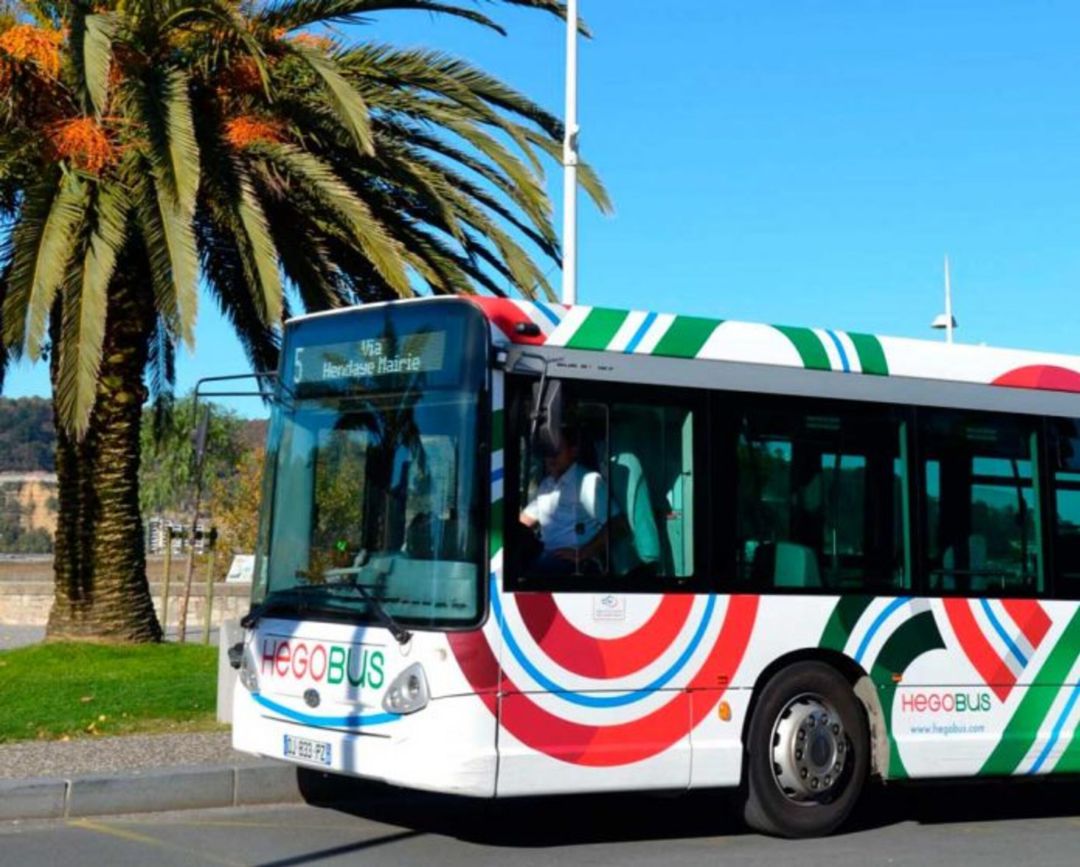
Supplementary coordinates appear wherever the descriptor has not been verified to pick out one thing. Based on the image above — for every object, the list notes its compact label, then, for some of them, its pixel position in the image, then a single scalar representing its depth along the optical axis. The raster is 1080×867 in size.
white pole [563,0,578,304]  17.22
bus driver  8.84
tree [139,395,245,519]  66.25
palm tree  14.47
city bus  8.65
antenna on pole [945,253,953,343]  21.50
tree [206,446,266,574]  66.31
